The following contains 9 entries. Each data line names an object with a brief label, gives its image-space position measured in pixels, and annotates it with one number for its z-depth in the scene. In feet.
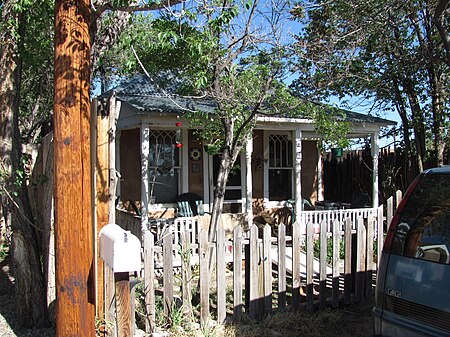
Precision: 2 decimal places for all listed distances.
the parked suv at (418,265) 8.21
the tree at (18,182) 15.19
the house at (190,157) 29.63
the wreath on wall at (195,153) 35.01
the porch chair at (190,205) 32.76
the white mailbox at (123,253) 9.06
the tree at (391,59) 30.27
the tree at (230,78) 21.52
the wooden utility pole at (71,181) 9.20
